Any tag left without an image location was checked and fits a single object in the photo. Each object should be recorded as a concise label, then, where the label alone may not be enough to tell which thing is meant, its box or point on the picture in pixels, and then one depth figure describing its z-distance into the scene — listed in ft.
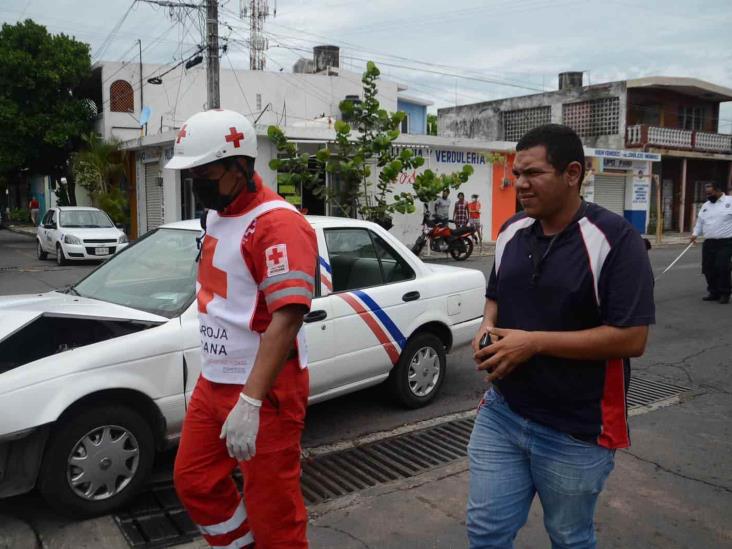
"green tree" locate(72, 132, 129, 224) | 74.02
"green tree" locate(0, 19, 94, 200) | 74.28
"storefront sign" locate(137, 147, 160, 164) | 71.81
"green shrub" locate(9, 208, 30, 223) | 120.57
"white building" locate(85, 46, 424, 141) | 81.51
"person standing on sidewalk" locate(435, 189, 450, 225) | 61.52
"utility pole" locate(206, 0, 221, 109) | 53.98
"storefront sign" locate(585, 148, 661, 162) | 83.41
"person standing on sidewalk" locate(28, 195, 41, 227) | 106.32
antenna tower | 98.57
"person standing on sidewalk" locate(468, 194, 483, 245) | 70.16
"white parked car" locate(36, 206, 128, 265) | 51.08
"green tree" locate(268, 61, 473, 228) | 51.52
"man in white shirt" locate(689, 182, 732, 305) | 33.17
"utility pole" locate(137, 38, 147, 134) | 83.46
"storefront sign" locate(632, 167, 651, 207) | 90.79
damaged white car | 10.84
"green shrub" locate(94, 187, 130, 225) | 73.92
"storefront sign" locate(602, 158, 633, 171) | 86.38
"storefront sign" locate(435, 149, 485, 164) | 71.41
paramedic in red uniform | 7.31
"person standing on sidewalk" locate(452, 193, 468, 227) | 62.18
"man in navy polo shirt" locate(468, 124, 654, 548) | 6.53
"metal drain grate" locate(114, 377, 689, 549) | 11.16
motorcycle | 55.57
